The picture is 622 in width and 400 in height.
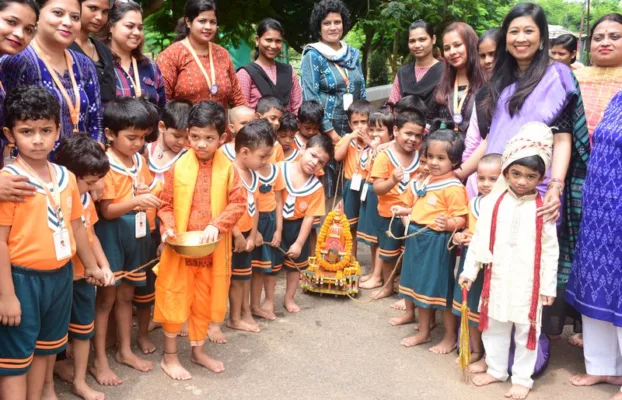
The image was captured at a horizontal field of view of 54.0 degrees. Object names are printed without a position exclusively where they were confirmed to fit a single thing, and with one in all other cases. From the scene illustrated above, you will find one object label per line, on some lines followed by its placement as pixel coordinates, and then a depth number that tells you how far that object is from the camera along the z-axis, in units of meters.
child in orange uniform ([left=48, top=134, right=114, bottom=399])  3.10
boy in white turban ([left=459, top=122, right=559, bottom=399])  3.40
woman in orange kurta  4.78
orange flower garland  4.98
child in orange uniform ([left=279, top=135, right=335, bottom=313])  4.50
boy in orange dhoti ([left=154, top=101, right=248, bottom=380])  3.50
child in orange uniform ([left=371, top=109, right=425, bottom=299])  4.62
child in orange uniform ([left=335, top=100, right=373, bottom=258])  5.34
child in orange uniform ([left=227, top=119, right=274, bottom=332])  3.87
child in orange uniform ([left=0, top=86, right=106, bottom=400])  2.70
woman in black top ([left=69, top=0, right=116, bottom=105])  3.98
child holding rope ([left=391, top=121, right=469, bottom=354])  3.98
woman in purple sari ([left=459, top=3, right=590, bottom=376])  3.50
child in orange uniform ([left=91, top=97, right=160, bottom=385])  3.40
